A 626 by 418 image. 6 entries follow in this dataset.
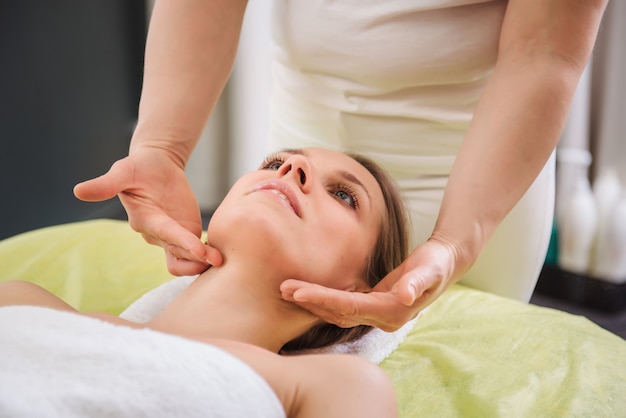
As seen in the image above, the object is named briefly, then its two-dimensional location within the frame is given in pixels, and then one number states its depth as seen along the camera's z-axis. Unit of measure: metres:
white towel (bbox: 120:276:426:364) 1.37
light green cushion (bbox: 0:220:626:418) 1.24
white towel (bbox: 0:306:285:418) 0.85
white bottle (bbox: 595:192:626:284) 2.94
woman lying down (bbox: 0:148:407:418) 0.88
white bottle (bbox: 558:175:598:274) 3.03
